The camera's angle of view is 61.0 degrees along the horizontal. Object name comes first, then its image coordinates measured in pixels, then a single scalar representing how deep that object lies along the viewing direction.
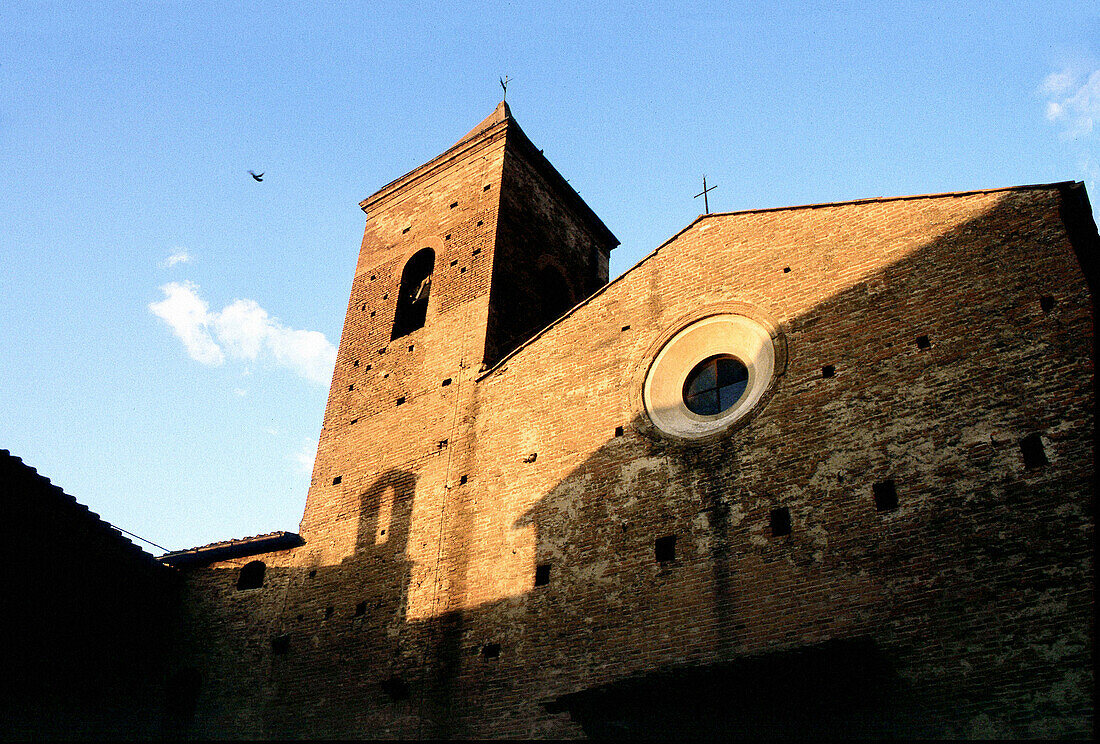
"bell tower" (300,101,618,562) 12.50
